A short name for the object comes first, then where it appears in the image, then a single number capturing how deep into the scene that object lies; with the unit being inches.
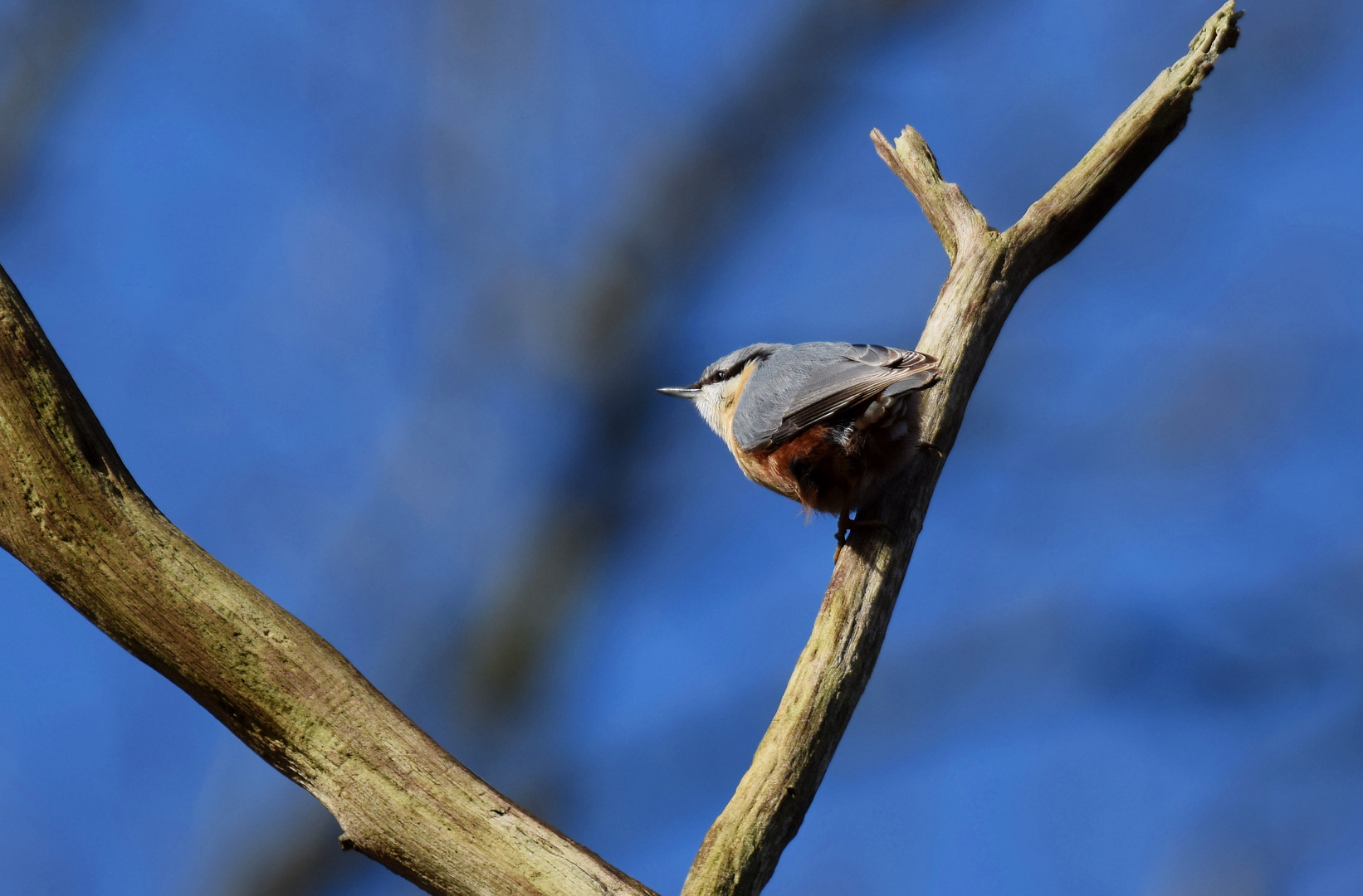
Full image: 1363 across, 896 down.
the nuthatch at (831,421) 218.8
